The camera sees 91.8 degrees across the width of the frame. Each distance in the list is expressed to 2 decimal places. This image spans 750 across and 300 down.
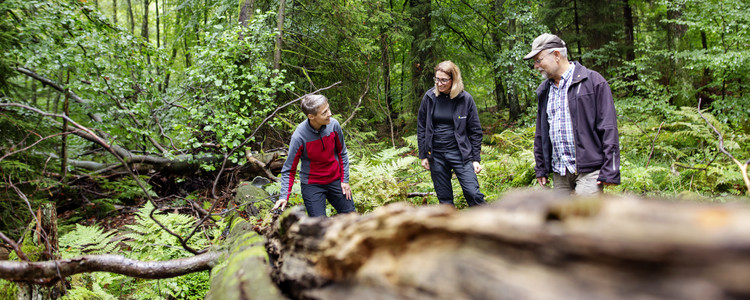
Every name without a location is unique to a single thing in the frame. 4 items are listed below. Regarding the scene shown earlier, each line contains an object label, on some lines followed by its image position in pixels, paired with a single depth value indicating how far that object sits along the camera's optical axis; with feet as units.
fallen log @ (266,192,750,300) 1.92
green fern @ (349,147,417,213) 17.78
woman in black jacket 14.47
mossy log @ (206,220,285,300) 5.57
